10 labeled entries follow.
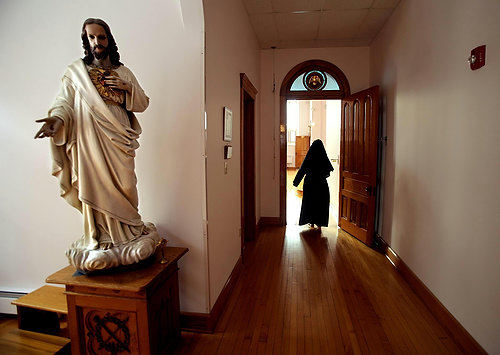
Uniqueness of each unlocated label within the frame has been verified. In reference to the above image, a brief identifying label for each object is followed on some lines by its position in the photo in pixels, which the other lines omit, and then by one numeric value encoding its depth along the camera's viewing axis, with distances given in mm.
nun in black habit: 4707
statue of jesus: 1594
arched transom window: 4926
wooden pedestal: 1650
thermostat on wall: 2662
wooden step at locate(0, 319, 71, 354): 1995
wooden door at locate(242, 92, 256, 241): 4344
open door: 3967
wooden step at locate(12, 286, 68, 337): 2071
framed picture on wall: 2613
